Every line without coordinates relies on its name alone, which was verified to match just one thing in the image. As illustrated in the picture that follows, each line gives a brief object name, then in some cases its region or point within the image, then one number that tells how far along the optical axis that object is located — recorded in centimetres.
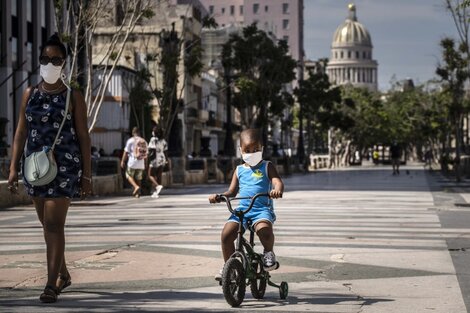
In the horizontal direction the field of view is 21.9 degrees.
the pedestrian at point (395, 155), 5994
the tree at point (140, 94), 3896
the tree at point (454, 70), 5091
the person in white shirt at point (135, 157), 2700
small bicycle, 821
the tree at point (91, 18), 2902
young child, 871
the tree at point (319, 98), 7738
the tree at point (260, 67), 6300
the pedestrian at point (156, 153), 2964
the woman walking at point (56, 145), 870
